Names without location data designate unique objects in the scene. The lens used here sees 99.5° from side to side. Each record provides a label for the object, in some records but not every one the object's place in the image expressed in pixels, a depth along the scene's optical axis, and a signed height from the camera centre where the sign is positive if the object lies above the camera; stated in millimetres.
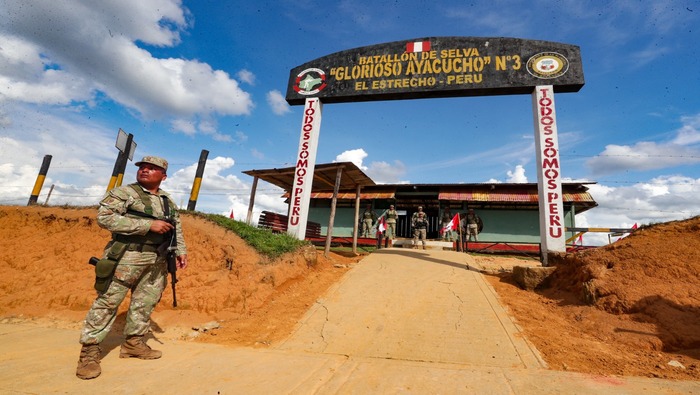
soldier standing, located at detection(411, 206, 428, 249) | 13117 +1174
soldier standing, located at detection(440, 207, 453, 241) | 15352 +1860
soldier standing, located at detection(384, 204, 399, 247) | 13752 +1373
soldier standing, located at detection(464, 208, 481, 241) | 14594 +1621
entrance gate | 8312 +5532
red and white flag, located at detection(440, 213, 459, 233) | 12388 +1263
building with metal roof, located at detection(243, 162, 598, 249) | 14920 +2792
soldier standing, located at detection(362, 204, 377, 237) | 16875 +1348
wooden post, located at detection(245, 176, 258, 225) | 11359 +1405
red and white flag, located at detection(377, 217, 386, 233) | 13182 +1010
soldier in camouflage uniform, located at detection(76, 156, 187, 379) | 2943 -408
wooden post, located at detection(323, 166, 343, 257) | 9875 +1600
